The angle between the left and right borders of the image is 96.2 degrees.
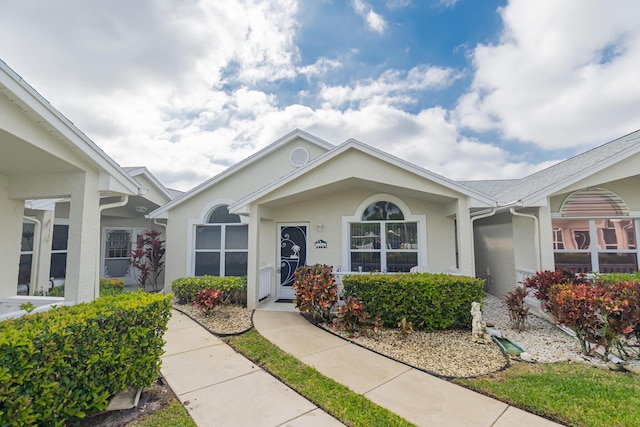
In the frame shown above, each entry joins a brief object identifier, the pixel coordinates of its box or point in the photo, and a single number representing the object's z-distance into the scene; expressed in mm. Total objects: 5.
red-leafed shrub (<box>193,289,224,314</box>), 8188
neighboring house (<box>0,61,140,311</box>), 4379
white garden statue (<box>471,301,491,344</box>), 6352
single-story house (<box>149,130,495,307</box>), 8391
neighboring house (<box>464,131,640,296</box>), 8070
